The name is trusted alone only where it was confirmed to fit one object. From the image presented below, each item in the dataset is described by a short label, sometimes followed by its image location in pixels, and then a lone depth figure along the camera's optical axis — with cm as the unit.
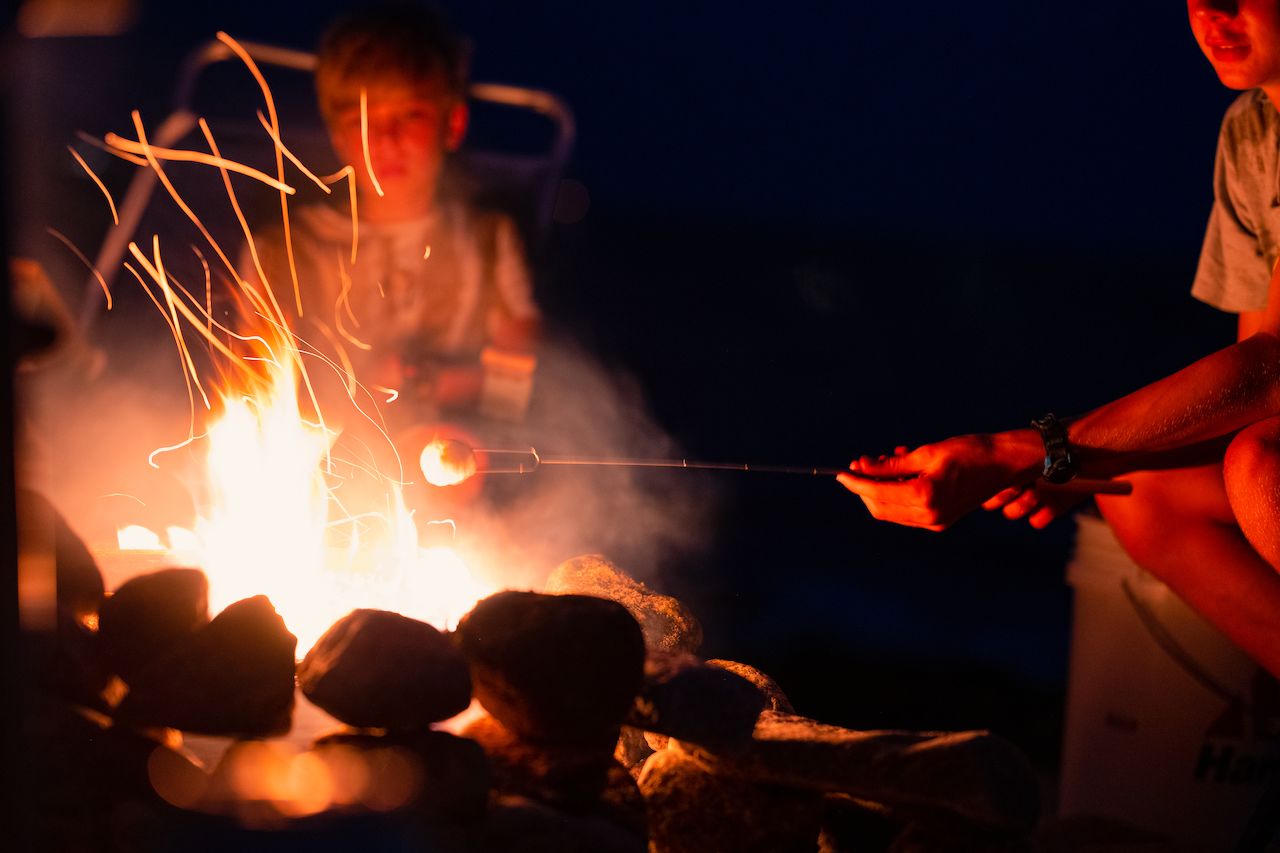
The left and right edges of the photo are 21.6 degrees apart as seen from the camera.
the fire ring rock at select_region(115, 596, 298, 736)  219
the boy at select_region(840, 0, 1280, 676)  234
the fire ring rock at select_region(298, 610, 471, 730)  218
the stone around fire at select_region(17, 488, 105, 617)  219
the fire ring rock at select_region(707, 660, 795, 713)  238
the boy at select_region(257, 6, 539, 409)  282
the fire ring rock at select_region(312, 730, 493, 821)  215
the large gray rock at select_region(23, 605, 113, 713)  216
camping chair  312
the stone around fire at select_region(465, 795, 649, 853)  214
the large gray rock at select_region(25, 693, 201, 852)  211
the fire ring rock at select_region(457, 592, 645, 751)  220
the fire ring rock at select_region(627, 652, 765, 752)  222
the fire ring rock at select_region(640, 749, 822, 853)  225
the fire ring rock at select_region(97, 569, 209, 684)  221
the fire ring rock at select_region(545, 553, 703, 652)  244
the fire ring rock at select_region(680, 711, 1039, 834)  219
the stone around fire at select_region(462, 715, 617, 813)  219
